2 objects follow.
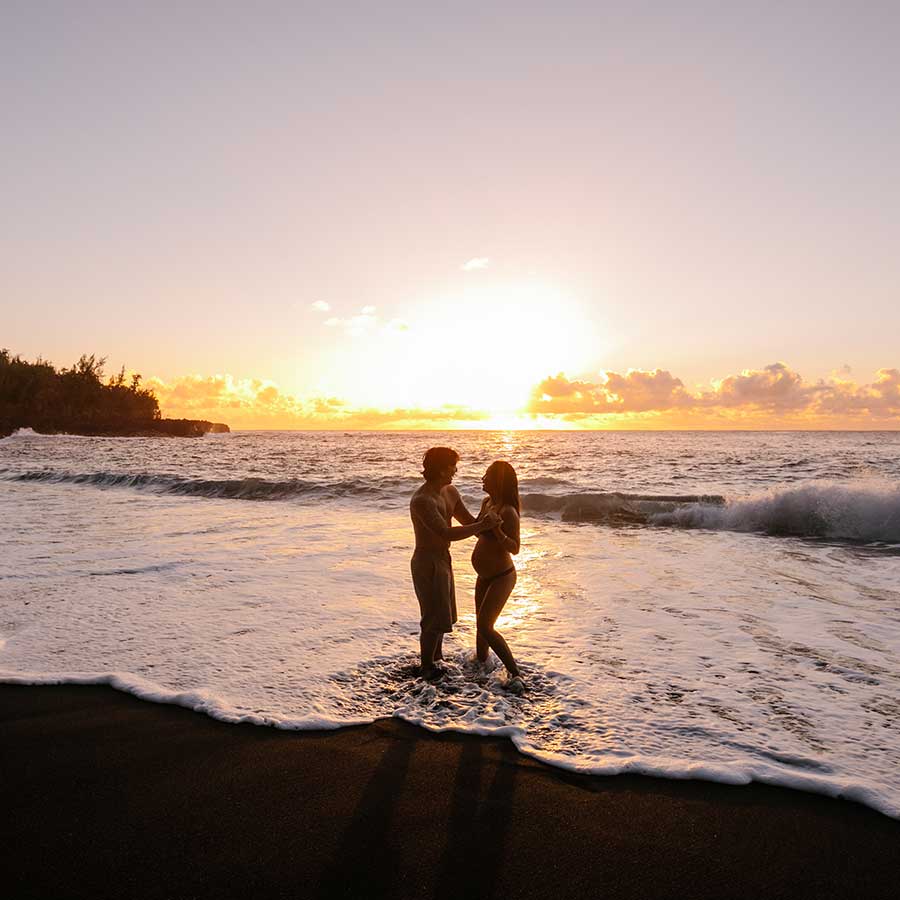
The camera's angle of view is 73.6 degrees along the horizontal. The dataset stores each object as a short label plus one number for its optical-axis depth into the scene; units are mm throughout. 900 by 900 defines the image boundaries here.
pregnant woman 5051
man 4953
